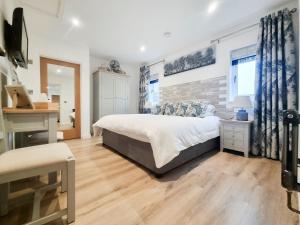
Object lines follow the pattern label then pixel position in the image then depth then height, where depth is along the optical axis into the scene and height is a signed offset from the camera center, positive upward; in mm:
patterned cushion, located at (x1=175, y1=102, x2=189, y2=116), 3224 +31
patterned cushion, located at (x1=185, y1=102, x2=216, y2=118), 2939 +7
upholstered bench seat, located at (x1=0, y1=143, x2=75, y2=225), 841 -346
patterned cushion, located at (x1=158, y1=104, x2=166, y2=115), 3662 +36
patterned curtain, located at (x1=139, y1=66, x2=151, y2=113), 5160 +792
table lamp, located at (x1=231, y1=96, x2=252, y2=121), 2439 +103
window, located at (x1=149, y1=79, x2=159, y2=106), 4962 +653
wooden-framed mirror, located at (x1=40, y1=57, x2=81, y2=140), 3445 +640
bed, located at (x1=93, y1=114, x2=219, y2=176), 1712 -397
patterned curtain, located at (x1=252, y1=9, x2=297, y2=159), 2225 +471
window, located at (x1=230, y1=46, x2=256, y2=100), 2840 +785
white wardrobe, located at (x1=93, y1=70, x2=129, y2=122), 4297 +541
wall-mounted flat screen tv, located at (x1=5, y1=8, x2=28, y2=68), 1476 +783
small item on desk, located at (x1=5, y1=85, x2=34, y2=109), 1214 +127
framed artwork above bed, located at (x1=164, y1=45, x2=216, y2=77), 3379 +1269
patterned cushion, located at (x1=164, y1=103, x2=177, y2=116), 3437 +34
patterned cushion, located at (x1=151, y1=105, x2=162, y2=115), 3776 +11
